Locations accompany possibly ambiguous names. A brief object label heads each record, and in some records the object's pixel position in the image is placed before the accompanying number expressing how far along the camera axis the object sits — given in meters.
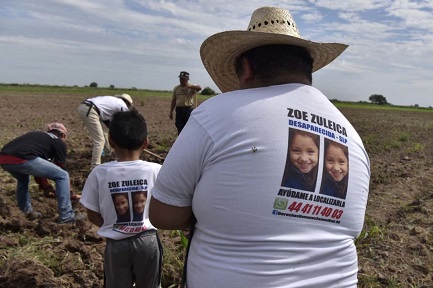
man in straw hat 1.33
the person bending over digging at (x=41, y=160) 4.77
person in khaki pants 7.38
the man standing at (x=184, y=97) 9.64
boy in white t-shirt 2.63
